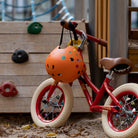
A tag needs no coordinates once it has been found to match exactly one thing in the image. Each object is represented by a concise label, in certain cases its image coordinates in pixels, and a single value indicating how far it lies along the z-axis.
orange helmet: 3.80
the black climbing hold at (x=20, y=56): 5.29
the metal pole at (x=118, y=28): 4.21
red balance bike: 3.52
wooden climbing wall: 5.03
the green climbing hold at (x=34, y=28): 5.55
